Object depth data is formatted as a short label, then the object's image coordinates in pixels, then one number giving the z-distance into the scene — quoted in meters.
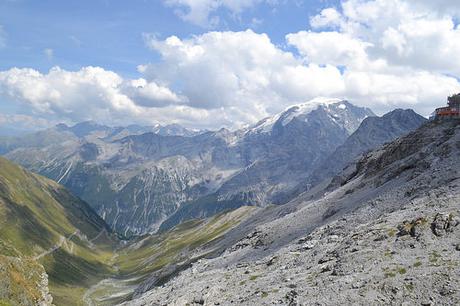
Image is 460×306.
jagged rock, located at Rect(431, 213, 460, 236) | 45.66
